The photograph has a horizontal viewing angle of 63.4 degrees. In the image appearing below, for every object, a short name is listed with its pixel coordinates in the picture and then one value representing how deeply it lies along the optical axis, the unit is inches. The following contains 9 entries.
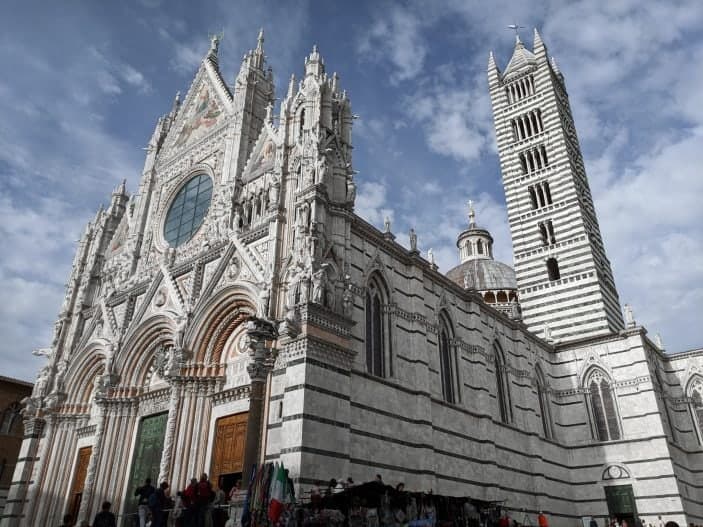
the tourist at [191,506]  416.2
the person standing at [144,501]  464.8
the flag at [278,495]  398.9
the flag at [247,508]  410.9
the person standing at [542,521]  693.9
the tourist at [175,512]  486.8
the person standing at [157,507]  450.9
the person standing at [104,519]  393.7
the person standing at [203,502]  416.5
